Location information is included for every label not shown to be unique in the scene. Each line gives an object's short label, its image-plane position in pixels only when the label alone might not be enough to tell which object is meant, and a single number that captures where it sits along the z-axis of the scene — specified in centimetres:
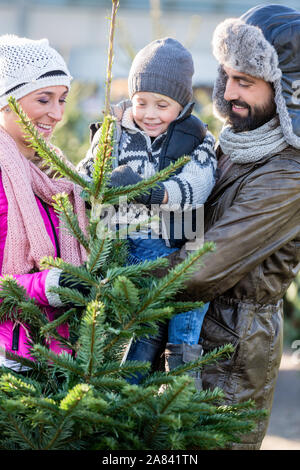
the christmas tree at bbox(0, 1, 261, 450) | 388
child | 562
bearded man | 555
